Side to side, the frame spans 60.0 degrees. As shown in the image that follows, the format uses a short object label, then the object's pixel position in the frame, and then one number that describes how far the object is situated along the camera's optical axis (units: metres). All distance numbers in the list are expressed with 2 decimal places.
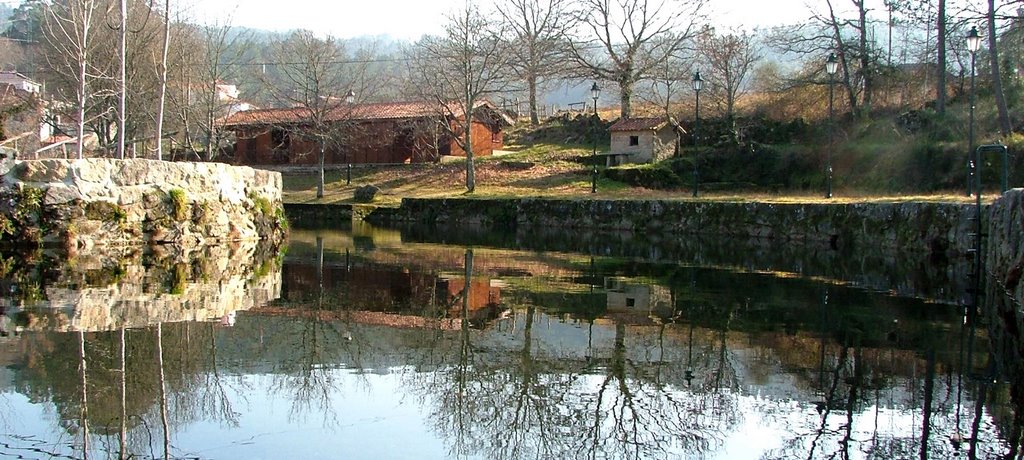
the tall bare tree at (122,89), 19.73
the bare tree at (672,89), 42.53
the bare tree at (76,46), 20.83
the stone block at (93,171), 17.78
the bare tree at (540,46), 48.44
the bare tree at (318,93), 40.97
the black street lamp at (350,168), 43.59
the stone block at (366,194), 38.25
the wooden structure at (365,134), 44.70
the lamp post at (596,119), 35.94
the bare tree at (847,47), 38.66
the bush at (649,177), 38.22
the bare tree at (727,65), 44.00
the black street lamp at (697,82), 28.71
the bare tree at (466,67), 38.50
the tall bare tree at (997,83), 29.89
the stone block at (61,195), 17.31
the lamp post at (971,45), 20.33
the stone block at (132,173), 18.56
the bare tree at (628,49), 48.69
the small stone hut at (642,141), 41.06
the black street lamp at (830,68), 26.59
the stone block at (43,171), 17.33
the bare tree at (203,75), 36.47
